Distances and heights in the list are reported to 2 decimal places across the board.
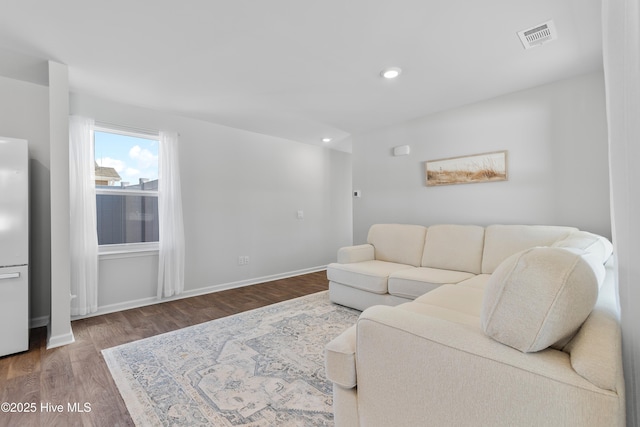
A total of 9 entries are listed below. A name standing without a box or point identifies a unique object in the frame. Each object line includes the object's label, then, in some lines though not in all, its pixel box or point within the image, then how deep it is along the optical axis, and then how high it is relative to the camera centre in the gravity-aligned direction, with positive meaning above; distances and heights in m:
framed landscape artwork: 3.12 +0.52
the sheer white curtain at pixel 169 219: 3.42 +0.02
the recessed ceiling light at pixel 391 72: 2.50 +1.31
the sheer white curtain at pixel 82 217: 2.85 +0.06
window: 3.17 +0.39
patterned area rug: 1.53 -1.06
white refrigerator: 2.14 -0.17
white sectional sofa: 0.71 -0.44
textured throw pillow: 0.78 -0.26
